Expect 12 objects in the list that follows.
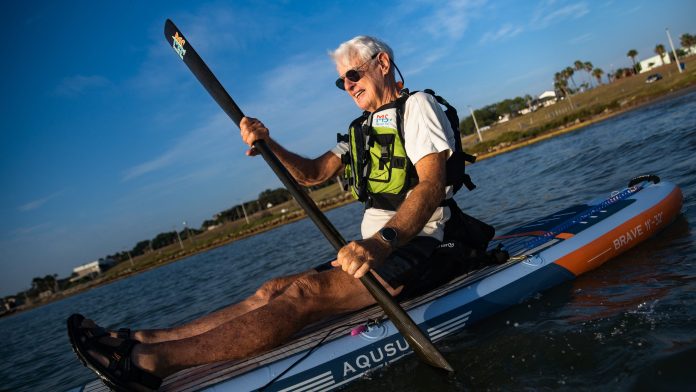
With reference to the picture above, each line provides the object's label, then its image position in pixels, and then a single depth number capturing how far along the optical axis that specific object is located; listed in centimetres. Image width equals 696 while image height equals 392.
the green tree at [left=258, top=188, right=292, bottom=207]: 13821
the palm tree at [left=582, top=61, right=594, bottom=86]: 10300
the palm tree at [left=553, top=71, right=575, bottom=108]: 9825
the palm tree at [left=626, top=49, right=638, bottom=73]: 10462
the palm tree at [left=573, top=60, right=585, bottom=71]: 10132
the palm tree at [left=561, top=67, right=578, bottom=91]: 9900
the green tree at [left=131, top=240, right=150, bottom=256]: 14112
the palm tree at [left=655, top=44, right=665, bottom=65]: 9331
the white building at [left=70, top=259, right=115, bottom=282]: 11983
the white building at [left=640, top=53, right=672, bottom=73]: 9476
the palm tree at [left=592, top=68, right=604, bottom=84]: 10669
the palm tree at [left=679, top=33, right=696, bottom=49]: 9375
